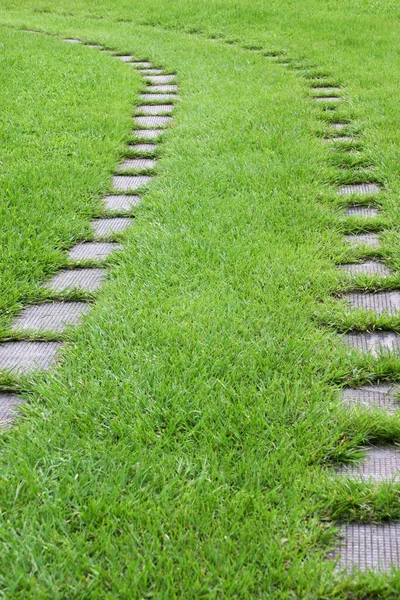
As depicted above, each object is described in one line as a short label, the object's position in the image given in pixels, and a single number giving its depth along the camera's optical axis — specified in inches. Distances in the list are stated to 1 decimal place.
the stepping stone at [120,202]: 136.7
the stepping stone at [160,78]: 232.7
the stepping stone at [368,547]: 59.3
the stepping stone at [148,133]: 176.7
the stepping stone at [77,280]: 107.2
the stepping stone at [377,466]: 68.0
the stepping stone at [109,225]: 126.4
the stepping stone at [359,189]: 137.5
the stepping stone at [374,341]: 88.0
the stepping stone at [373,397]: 77.8
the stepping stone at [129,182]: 147.3
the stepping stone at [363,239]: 115.3
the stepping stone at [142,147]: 168.1
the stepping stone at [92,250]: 117.3
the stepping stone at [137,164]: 157.6
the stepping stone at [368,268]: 106.3
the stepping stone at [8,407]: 77.7
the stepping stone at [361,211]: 127.3
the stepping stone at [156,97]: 210.5
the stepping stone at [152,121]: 187.9
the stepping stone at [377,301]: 97.1
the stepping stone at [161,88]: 221.1
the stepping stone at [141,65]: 256.5
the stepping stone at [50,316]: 96.8
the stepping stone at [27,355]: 87.3
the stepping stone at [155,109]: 199.3
